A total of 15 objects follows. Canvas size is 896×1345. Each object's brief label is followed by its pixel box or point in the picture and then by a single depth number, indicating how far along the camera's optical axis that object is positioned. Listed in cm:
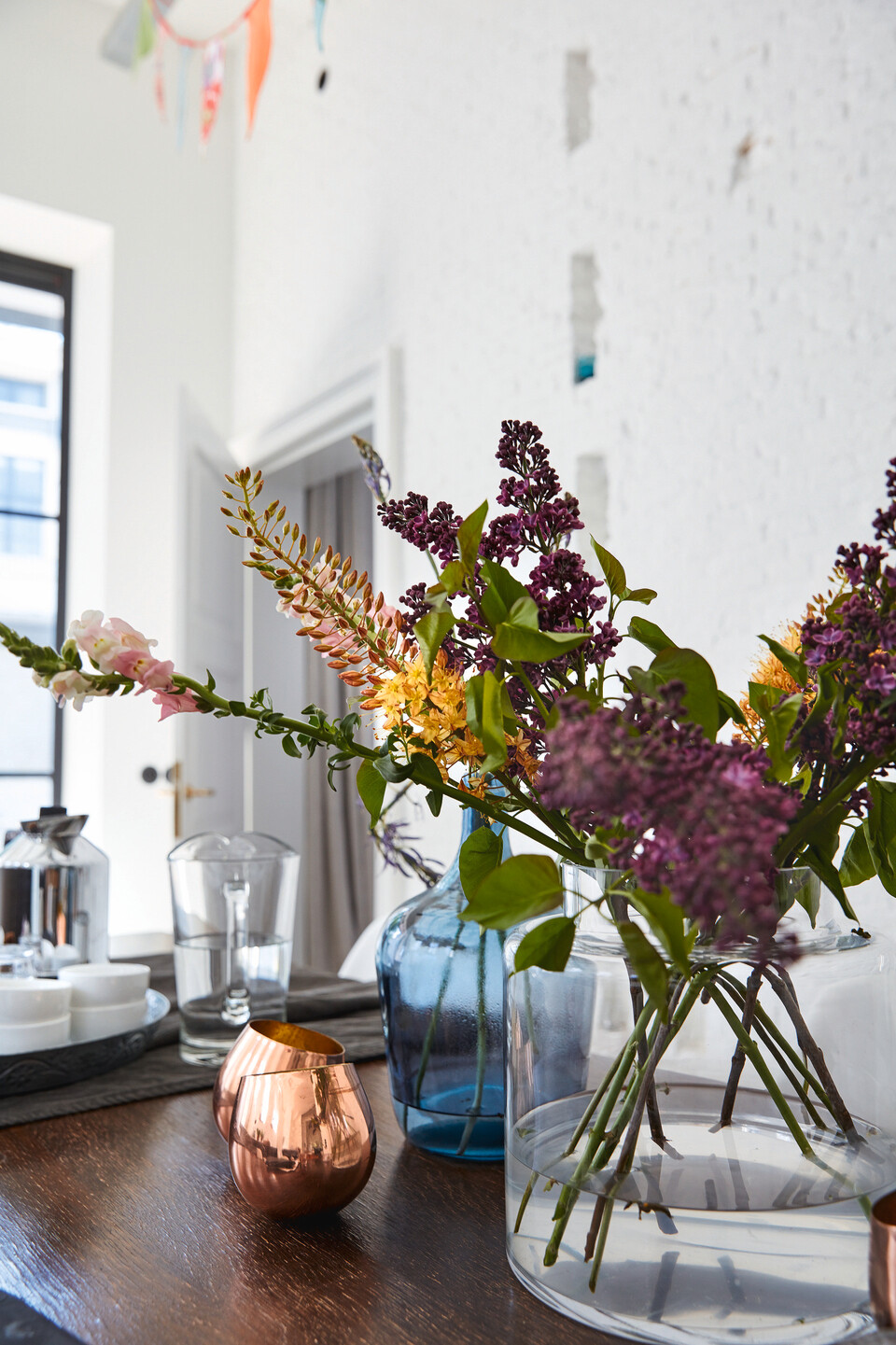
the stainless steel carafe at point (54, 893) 106
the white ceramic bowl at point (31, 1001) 85
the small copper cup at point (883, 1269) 35
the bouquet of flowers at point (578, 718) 40
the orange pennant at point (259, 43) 310
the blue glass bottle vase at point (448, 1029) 68
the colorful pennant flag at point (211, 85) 334
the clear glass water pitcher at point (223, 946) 94
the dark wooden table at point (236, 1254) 48
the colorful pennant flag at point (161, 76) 342
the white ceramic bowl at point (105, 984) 92
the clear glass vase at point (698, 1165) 43
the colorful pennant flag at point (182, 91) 334
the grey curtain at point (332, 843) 403
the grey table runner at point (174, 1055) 82
